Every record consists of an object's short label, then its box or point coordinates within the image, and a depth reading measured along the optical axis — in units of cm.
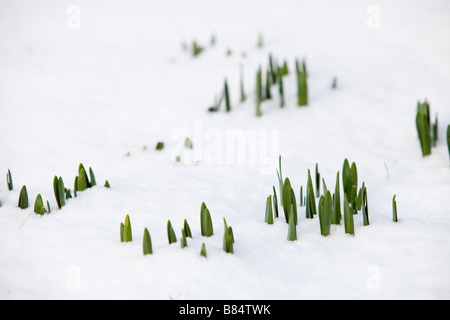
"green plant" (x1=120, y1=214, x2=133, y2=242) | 191
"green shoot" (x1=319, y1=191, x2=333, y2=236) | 193
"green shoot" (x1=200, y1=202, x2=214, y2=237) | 192
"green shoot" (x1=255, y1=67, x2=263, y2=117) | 328
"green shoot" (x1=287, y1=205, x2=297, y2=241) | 192
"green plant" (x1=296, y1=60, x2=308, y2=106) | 337
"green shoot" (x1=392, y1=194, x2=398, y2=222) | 206
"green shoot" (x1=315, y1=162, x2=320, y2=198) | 232
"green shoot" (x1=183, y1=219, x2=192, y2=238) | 190
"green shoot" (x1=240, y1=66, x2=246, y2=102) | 359
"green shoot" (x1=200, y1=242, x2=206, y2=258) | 176
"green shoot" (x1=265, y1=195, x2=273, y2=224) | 206
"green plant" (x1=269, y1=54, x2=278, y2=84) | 369
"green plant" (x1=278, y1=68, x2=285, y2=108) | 348
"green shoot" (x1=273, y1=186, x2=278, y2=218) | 216
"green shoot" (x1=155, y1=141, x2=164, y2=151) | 305
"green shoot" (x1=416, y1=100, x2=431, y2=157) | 272
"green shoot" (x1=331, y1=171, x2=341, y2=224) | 201
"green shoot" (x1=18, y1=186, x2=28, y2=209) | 221
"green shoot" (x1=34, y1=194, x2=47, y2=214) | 216
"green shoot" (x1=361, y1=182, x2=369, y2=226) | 202
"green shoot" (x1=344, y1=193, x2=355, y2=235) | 192
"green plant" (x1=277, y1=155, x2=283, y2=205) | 210
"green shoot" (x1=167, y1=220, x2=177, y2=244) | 183
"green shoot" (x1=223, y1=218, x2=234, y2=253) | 182
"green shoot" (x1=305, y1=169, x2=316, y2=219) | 212
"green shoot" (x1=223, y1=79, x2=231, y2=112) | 344
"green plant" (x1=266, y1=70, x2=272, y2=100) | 357
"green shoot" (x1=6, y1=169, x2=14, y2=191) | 239
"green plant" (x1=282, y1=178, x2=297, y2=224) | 201
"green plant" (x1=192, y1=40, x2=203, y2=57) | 478
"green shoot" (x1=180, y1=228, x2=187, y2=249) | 179
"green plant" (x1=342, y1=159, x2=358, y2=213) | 217
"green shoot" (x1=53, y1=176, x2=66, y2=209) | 215
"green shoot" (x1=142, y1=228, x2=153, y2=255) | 177
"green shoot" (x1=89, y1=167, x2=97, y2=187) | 239
